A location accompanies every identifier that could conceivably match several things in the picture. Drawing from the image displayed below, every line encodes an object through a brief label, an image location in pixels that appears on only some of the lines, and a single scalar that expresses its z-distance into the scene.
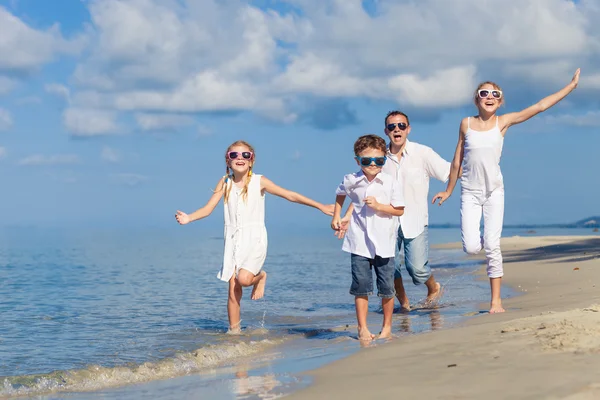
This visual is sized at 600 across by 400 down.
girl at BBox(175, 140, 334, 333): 7.94
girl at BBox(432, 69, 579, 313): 7.84
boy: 6.84
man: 8.59
